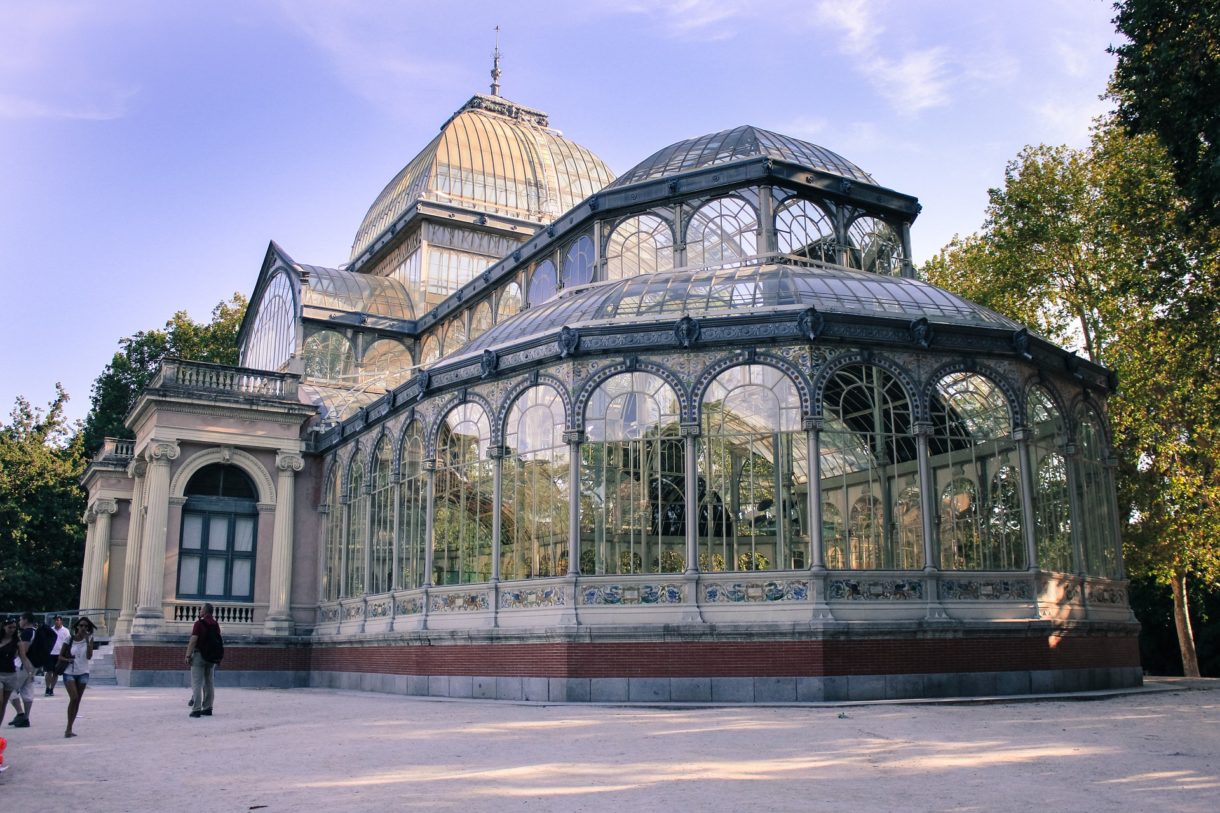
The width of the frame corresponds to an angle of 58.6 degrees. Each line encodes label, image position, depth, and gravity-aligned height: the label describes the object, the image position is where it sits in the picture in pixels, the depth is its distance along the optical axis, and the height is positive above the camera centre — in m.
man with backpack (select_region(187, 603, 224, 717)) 16.67 -0.50
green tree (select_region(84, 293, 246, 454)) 52.47 +12.79
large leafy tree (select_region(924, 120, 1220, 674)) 26.33 +8.60
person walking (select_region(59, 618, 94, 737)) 14.45 -0.64
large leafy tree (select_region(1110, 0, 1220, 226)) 15.52 +7.82
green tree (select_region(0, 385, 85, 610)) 46.28 +4.31
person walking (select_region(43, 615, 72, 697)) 19.00 -0.27
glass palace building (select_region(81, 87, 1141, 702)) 18.75 +2.61
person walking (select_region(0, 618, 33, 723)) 12.26 -0.37
